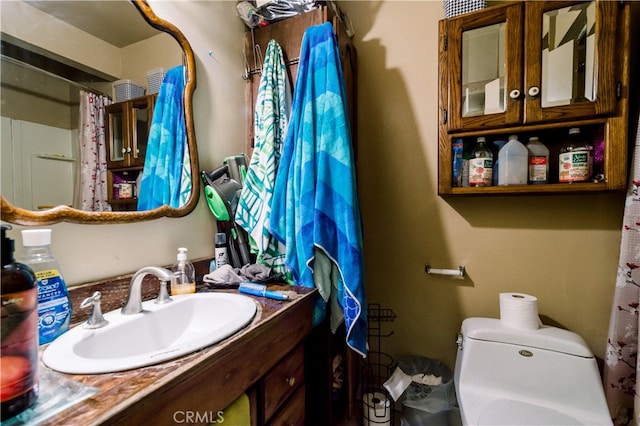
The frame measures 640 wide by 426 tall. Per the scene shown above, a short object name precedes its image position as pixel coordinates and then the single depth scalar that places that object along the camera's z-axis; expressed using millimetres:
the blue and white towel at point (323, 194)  975
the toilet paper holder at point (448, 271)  1277
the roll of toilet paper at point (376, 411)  1187
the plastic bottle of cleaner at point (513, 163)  1066
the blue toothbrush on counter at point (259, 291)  832
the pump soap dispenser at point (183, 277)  855
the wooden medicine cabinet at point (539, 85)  911
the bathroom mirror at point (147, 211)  609
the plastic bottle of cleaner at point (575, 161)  981
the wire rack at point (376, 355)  1404
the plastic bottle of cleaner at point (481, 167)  1102
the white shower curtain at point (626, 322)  948
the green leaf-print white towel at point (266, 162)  1062
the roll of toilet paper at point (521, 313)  1039
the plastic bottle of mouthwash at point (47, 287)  565
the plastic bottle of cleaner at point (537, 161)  1050
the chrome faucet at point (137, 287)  698
